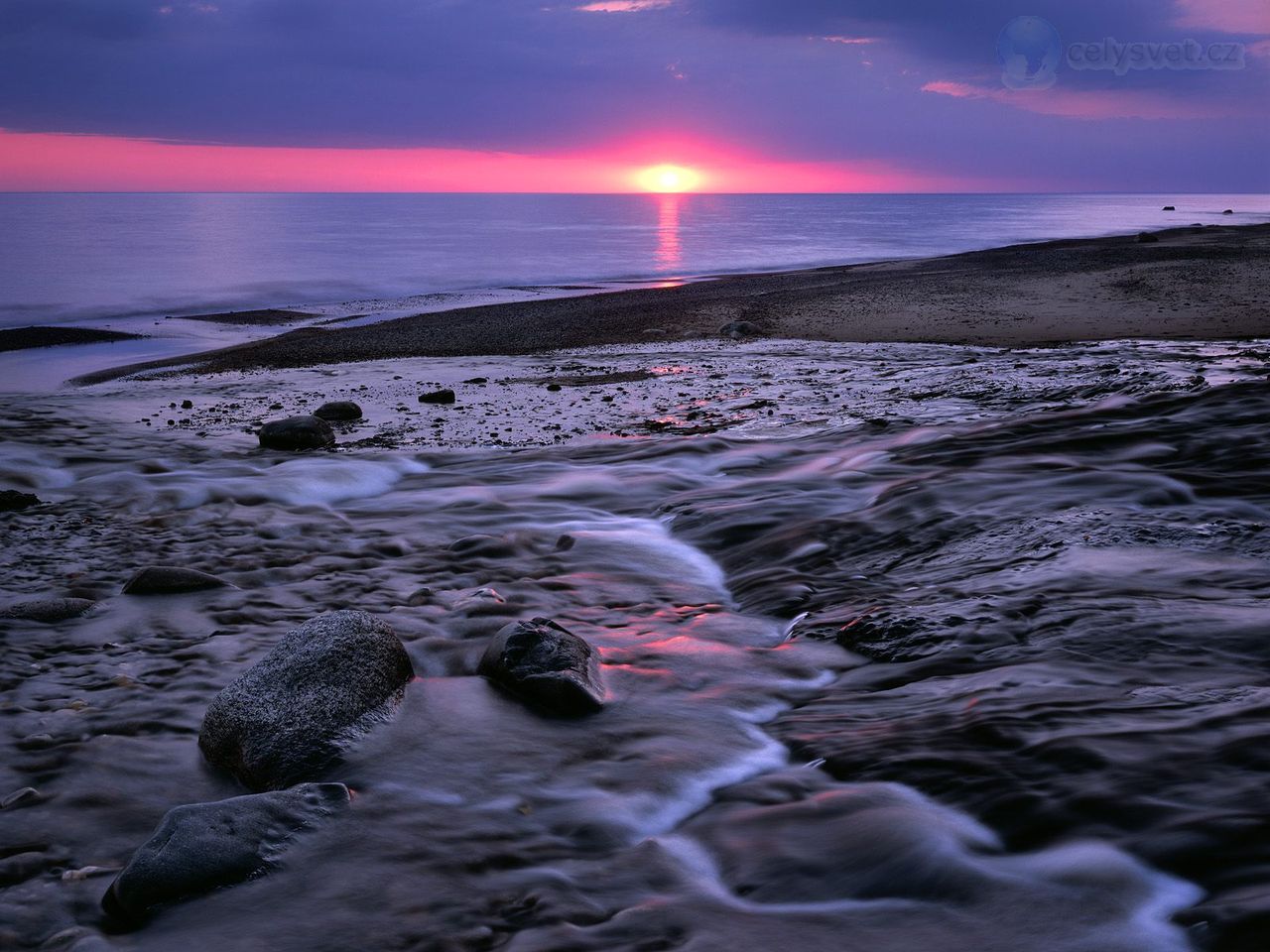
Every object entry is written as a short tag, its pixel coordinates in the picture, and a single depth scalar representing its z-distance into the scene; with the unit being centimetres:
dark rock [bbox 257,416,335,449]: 994
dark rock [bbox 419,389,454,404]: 1248
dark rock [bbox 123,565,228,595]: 585
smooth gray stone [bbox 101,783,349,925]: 310
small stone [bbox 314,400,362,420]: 1141
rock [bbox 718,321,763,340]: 1794
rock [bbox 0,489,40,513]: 777
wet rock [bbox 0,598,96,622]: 545
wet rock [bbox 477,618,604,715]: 448
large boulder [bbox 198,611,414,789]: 391
